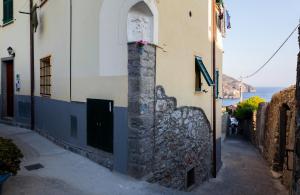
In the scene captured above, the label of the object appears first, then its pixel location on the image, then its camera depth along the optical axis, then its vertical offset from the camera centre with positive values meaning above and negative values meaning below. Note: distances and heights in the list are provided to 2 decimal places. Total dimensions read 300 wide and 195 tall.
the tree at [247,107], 17.07 -1.31
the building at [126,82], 4.43 +0.26
